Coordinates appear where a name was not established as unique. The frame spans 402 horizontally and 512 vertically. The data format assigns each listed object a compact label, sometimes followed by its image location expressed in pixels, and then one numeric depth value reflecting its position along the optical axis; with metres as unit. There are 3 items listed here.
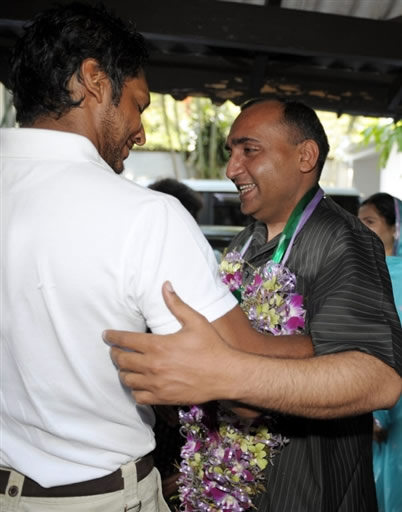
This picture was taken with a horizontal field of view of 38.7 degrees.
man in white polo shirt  1.22
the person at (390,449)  3.28
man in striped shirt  1.26
